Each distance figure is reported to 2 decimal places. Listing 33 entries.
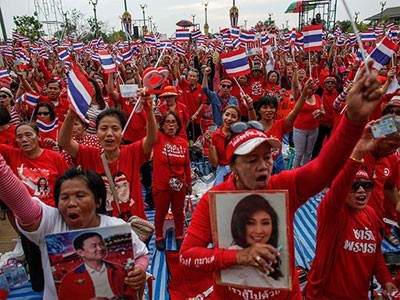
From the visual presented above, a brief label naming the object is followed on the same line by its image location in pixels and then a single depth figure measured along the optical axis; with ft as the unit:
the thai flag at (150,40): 46.09
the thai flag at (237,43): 35.62
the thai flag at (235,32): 37.99
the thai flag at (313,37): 21.31
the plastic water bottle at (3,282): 12.61
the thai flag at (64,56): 32.01
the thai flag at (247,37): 35.27
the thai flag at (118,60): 31.94
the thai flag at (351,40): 45.34
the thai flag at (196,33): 56.88
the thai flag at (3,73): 22.25
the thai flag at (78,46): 40.16
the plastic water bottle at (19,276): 13.28
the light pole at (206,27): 172.35
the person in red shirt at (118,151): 9.84
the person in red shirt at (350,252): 7.23
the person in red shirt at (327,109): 21.78
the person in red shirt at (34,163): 10.59
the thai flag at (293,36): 39.89
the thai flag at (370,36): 32.70
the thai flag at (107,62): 21.44
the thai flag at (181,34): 31.32
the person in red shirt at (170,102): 18.81
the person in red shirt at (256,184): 4.84
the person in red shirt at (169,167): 14.60
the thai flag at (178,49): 41.69
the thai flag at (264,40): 37.00
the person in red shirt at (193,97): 25.35
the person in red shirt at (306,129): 20.07
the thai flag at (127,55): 32.68
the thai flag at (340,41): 45.91
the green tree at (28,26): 84.23
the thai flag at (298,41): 37.86
